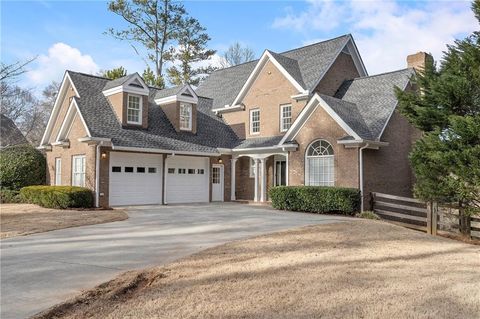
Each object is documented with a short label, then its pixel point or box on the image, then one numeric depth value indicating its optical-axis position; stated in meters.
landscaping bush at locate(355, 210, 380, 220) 16.59
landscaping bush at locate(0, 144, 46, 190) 24.06
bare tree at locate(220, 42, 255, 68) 50.59
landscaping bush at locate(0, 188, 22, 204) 22.72
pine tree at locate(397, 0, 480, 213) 11.25
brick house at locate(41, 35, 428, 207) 19.09
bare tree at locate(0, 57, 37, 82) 14.57
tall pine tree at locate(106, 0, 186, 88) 37.59
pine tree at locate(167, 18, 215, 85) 39.09
